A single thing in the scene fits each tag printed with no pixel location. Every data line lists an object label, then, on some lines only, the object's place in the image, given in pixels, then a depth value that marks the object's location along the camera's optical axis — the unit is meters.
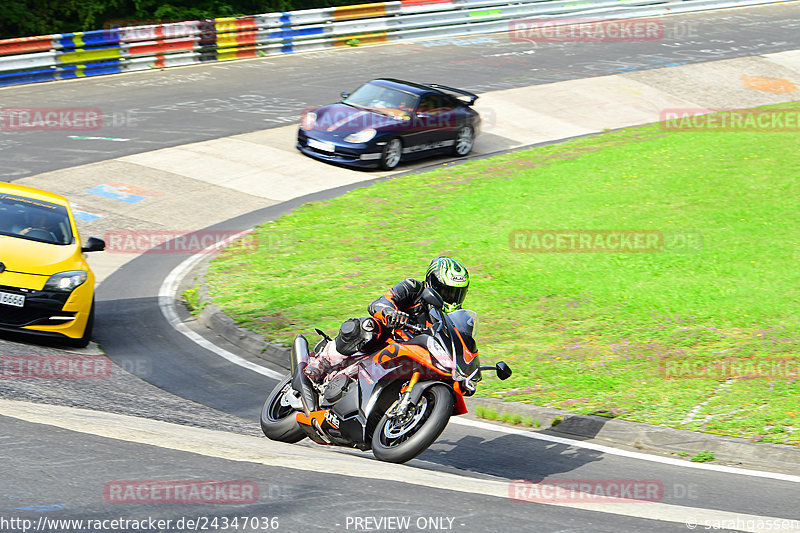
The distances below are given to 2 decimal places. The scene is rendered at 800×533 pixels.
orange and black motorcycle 13.28
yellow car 20.66
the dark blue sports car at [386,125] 41.37
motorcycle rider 13.91
